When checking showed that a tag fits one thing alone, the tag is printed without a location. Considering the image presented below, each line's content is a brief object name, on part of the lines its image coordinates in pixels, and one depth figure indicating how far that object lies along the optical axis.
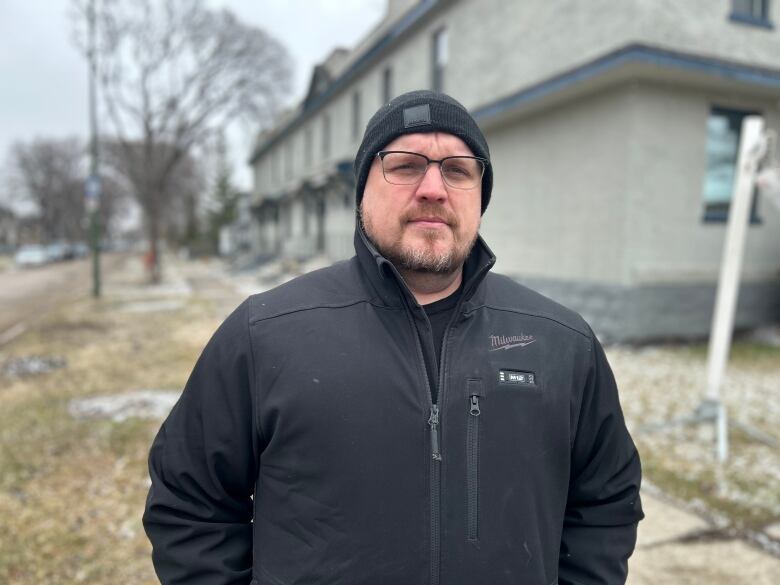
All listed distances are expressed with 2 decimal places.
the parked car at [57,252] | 49.94
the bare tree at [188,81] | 23.58
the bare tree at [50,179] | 73.31
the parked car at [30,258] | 39.94
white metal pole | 5.04
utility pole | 17.23
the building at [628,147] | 9.12
